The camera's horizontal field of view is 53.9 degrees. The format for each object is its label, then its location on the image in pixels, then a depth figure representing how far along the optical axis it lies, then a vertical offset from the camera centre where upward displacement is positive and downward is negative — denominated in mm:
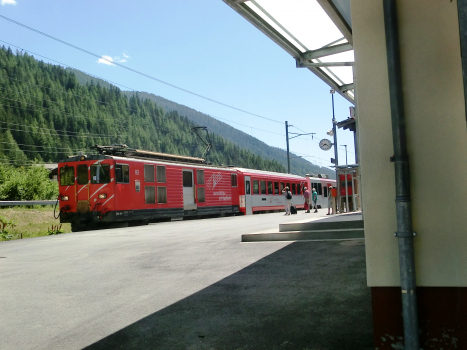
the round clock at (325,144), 32125 +3985
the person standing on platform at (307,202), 27558 -9
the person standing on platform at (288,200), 25139 +115
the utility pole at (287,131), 48000 +7511
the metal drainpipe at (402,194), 2939 +26
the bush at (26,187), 38281 +2212
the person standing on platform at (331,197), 17578 +155
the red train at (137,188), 18875 +957
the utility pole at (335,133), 31338 +4962
